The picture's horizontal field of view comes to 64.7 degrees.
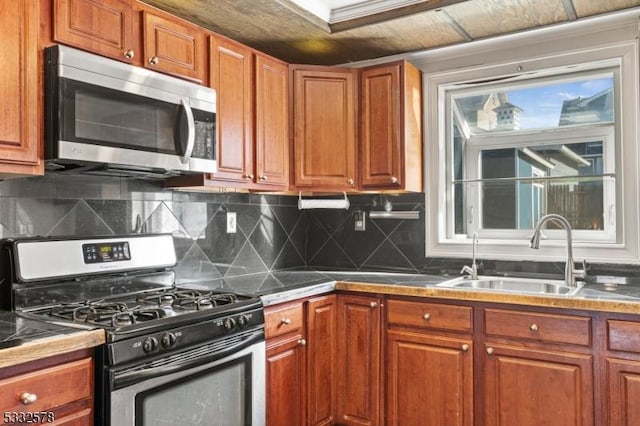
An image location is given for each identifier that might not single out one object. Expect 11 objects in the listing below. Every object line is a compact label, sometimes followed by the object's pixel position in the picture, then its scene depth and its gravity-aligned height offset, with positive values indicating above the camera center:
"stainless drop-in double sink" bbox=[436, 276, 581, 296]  2.59 -0.37
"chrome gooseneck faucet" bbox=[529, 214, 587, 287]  2.55 -0.17
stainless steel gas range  1.63 -0.38
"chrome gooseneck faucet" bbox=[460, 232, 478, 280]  2.88 -0.30
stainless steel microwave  1.78 +0.39
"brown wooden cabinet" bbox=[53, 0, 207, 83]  1.86 +0.75
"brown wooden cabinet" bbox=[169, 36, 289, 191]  2.48 +0.52
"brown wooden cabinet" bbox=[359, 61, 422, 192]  2.92 +0.53
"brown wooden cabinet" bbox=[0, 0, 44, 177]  1.65 +0.43
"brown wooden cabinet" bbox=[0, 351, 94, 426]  1.35 -0.49
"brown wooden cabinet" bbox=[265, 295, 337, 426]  2.35 -0.72
